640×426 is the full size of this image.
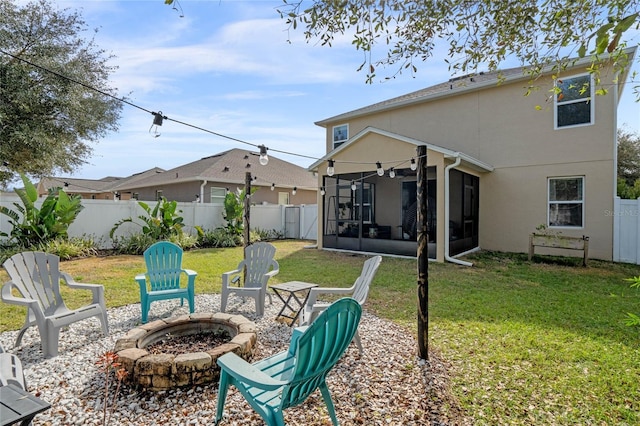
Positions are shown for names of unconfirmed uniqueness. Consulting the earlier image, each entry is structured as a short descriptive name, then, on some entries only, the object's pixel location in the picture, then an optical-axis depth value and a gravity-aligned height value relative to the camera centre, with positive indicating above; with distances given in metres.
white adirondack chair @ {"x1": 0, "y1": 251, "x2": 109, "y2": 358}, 3.66 -1.12
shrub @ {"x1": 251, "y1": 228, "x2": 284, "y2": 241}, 15.72 -1.34
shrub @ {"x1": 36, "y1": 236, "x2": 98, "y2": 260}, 9.59 -1.23
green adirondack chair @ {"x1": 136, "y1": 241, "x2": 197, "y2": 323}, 4.85 -1.12
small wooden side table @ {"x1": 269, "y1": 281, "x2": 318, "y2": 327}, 4.86 -1.56
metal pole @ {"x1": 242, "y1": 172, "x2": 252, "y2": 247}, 6.35 -0.03
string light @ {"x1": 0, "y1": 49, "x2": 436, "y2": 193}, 4.73 +1.26
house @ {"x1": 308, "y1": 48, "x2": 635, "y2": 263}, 9.74 +1.34
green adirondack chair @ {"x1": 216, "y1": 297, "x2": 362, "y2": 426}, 2.10 -1.16
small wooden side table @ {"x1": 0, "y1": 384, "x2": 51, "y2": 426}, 1.70 -1.11
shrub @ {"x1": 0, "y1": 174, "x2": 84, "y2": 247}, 9.46 -0.30
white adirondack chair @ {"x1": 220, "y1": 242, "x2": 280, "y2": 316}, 5.73 -0.99
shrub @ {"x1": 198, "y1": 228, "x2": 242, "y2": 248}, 13.60 -1.36
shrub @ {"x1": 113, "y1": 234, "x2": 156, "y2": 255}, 11.44 -1.30
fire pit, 2.90 -1.42
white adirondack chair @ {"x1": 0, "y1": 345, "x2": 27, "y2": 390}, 2.23 -1.19
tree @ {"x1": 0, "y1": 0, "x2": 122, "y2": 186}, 10.46 +4.08
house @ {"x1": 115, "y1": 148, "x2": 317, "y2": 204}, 17.80 +1.56
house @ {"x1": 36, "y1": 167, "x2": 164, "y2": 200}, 25.80 +1.93
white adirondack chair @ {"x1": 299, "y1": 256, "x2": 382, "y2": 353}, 3.87 -1.10
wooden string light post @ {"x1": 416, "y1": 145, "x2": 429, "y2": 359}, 3.62 -0.73
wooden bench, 9.00 -1.02
